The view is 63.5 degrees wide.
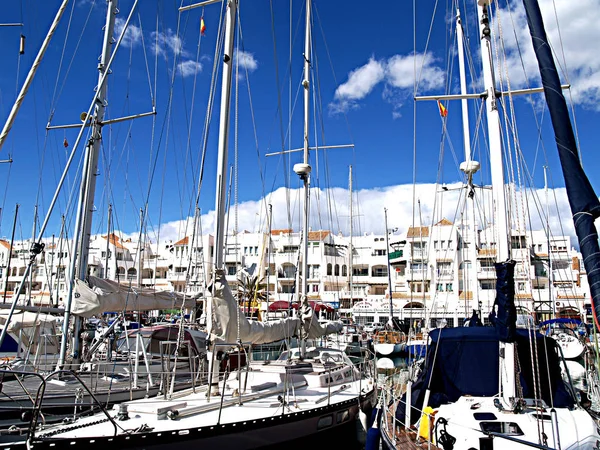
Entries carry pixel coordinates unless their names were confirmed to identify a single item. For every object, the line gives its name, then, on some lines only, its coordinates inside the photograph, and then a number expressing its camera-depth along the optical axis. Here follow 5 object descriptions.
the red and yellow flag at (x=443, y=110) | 19.38
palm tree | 45.38
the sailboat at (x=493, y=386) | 7.92
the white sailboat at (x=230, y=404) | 8.15
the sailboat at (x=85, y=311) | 10.81
